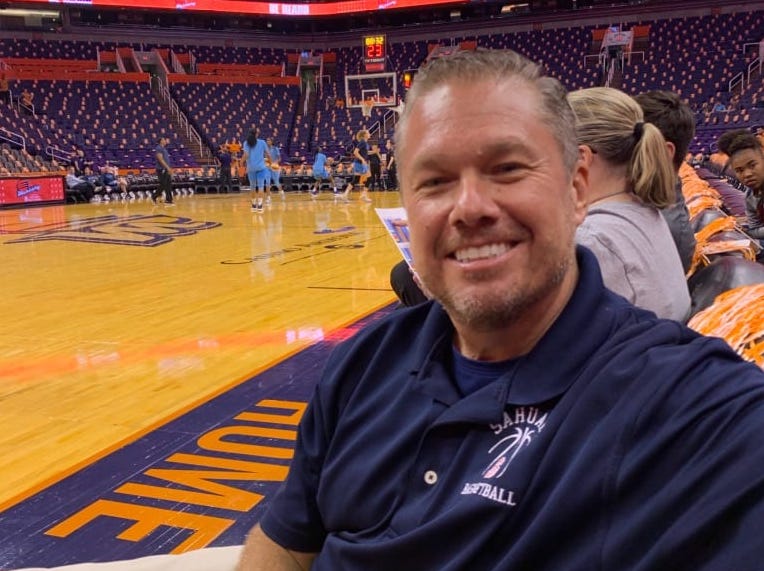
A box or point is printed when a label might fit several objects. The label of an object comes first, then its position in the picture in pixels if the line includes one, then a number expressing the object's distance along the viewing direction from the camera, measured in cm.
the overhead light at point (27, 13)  2362
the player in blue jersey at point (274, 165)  1656
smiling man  74
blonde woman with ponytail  151
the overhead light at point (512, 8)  2694
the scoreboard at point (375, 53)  2481
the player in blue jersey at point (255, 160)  1334
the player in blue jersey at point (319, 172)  1764
